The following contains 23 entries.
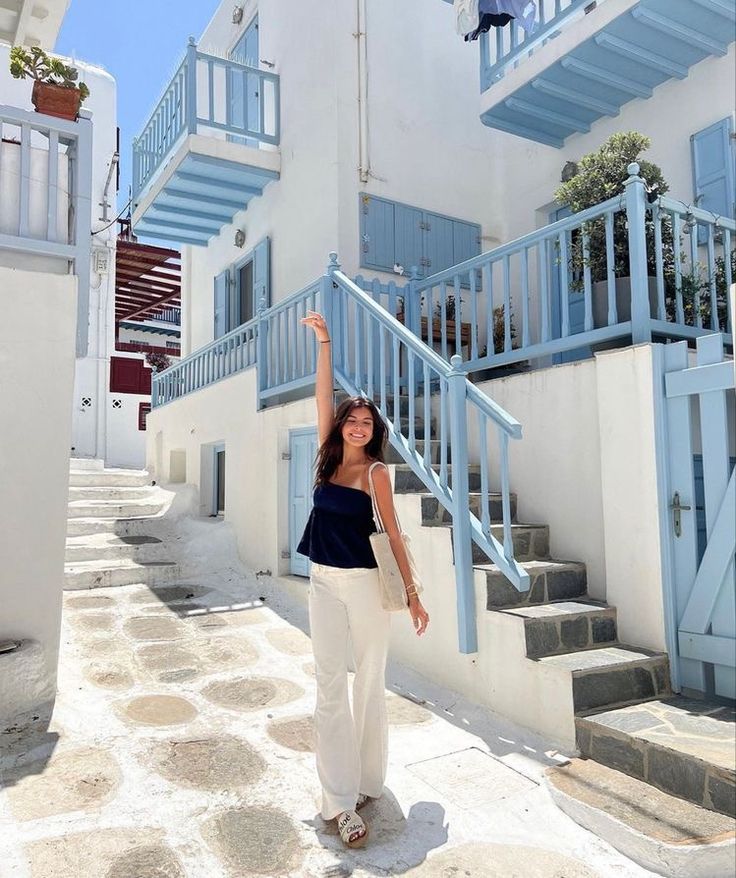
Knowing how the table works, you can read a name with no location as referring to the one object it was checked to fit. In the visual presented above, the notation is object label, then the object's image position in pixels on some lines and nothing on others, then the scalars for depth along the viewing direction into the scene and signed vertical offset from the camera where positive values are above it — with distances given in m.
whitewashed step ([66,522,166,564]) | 6.83 -0.61
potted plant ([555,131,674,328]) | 4.75 +2.18
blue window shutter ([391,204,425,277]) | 7.55 +2.92
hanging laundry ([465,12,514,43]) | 6.62 +4.73
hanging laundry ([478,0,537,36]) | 6.44 +4.70
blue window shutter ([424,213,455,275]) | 7.79 +2.91
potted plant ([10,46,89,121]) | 4.10 +2.60
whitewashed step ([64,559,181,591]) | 6.32 -0.83
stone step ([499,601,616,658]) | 3.57 -0.79
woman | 2.54 -0.49
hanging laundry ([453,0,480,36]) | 6.60 +4.78
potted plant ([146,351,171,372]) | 16.20 +3.27
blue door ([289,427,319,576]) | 6.29 +0.04
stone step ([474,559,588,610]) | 3.87 -0.61
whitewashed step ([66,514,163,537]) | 7.40 -0.42
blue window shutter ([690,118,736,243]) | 5.70 +2.80
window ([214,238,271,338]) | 8.81 +2.84
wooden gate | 3.37 -0.19
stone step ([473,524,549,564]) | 4.48 -0.38
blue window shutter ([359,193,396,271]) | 7.34 +2.87
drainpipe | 7.38 +4.44
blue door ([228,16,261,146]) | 8.62 +5.51
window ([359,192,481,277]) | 7.38 +2.92
